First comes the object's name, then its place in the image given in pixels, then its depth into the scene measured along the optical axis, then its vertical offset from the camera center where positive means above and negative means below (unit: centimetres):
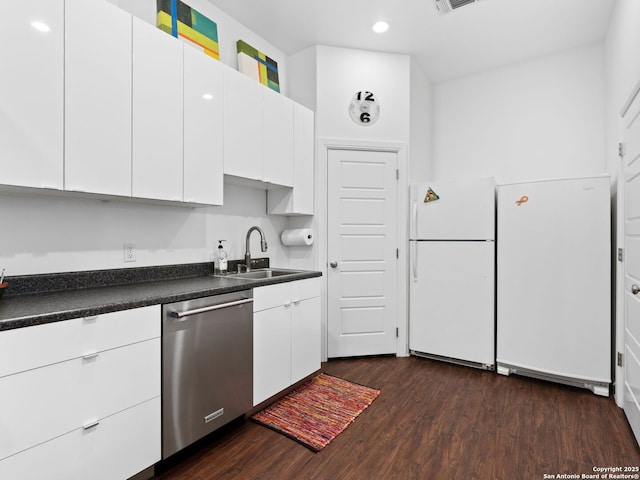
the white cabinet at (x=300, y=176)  308 +59
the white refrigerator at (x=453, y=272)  311 -29
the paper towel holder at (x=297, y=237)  323 +3
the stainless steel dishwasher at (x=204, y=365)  175 -69
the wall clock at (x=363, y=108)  344 +131
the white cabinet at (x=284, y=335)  229 -69
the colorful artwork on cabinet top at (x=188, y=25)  225 +147
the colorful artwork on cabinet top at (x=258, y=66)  287 +151
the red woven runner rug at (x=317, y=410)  211 -117
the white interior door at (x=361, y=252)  340 -12
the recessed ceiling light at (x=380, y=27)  303 +189
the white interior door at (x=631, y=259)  204 -11
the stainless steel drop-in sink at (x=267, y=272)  287 -27
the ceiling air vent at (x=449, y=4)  268 +185
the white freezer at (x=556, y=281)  266 -32
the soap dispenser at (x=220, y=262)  268 -17
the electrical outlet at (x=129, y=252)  215 -8
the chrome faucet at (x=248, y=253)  284 -11
